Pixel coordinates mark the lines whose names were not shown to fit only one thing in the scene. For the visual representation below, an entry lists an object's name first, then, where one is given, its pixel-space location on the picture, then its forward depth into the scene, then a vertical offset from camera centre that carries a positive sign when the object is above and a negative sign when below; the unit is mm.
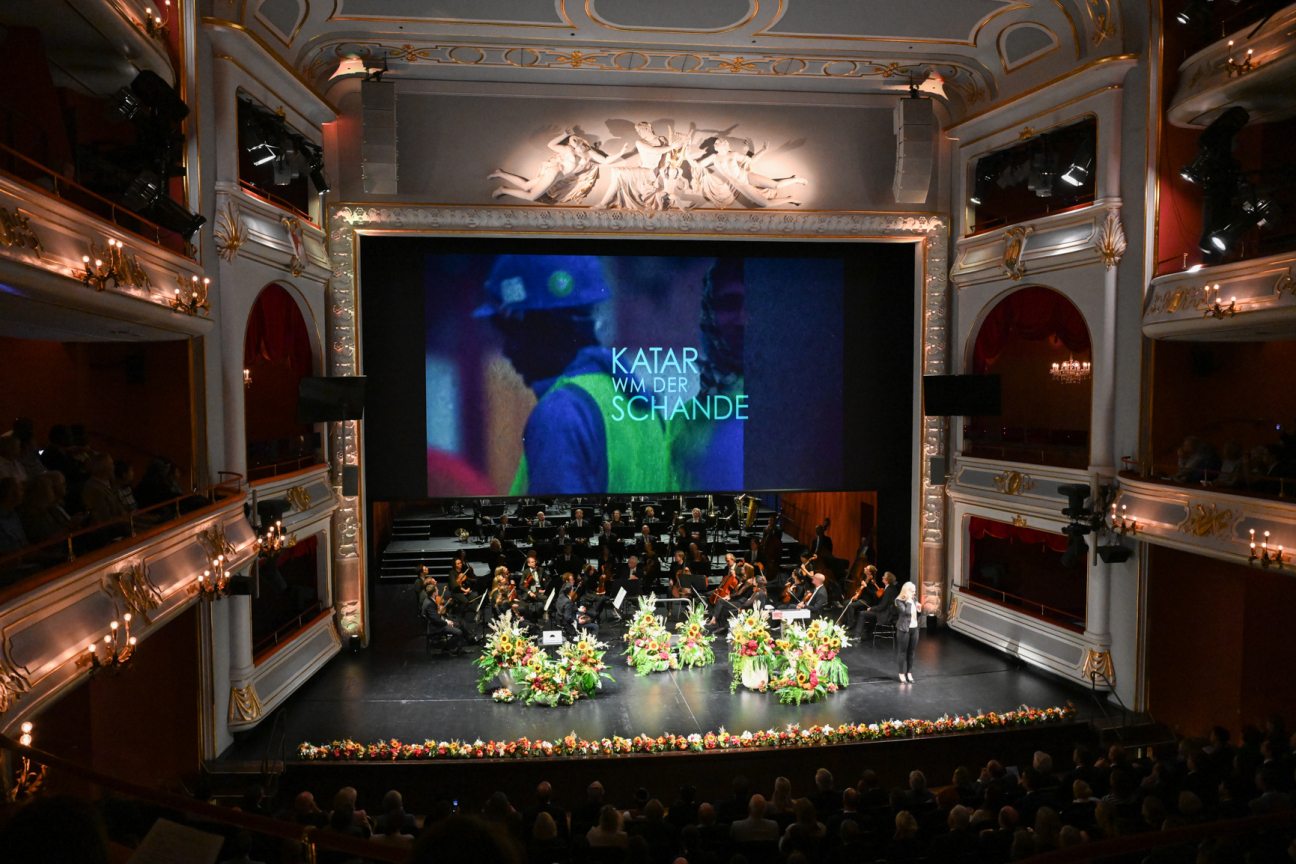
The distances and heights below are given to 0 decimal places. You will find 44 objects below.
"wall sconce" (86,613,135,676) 5316 -1730
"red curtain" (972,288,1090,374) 11508 +1276
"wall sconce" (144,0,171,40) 7329 +3610
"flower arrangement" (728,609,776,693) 10070 -3066
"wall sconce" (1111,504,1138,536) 9523 -1444
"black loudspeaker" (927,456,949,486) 12984 -1078
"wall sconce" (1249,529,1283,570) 7598 -1482
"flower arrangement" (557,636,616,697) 9867 -3241
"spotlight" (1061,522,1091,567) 9836 -1762
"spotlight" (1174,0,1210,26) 8509 +4314
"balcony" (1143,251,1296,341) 7762 +1107
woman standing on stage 10289 -3029
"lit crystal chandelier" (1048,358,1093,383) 12922 +577
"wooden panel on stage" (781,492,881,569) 16438 -2446
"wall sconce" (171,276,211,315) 7352 +1022
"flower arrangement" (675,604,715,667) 10977 -3302
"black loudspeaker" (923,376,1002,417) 11578 +134
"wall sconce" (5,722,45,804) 5812 -2863
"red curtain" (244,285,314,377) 10719 +1020
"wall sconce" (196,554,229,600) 7305 -1682
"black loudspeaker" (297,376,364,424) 10164 +69
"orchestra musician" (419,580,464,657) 11398 -3044
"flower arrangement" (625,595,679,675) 10734 -3280
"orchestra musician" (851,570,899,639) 11670 -3024
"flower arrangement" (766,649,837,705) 9836 -3460
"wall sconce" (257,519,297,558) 8805 -1549
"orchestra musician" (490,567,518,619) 11383 -2795
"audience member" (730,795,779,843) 5750 -3098
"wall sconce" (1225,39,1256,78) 8141 +3541
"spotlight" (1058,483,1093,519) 9812 -1208
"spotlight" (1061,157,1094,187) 10578 +3145
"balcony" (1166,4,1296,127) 7820 +3472
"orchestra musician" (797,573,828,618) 11562 -2840
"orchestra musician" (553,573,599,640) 11406 -3030
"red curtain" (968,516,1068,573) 11430 -1943
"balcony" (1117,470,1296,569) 7703 -1196
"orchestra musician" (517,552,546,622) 11702 -2853
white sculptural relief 12266 +3611
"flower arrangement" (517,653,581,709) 9672 -3430
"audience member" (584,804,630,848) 5547 -3029
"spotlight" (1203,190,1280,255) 8227 +1990
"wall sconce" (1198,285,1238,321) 8211 +1019
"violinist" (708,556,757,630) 11930 -2924
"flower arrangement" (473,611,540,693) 9836 -3084
